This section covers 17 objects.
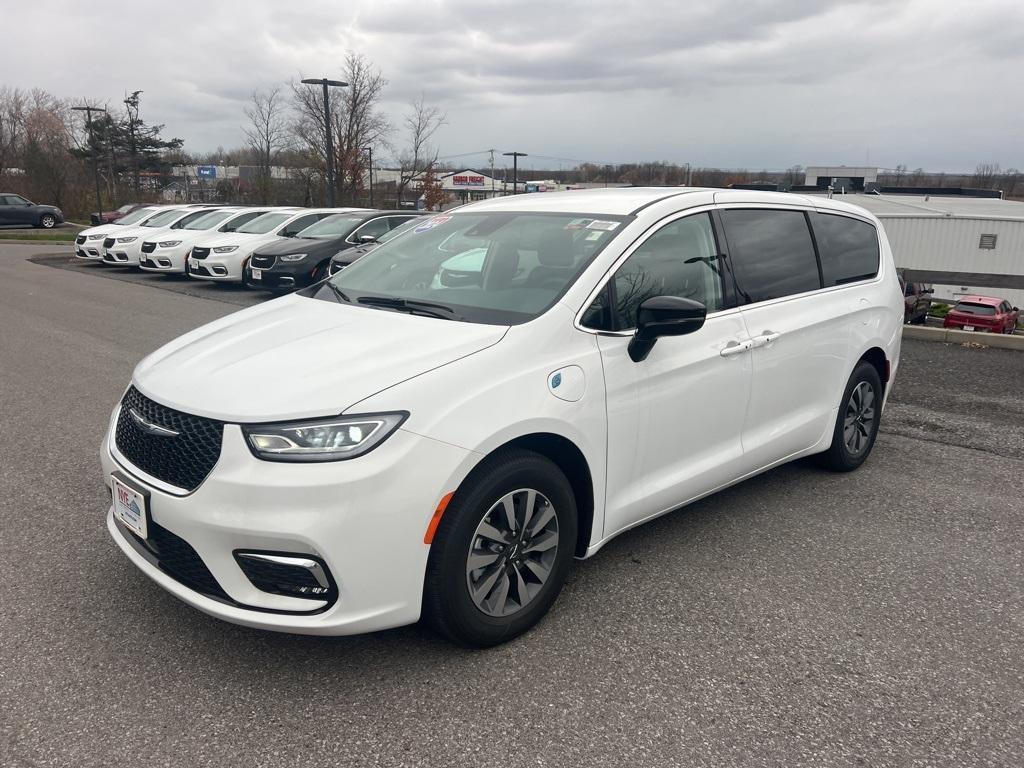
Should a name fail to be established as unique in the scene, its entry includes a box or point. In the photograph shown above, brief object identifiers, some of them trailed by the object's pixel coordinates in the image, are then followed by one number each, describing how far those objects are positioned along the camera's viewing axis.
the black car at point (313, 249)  13.88
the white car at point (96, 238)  20.05
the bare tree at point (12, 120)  55.38
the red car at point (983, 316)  23.55
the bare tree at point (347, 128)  39.25
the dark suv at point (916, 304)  21.92
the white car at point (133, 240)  18.67
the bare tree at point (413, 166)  44.97
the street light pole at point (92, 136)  34.75
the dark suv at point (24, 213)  35.06
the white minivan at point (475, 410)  2.66
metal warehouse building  44.91
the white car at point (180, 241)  17.19
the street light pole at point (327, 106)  23.70
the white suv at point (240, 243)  15.42
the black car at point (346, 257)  9.80
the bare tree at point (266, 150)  46.73
